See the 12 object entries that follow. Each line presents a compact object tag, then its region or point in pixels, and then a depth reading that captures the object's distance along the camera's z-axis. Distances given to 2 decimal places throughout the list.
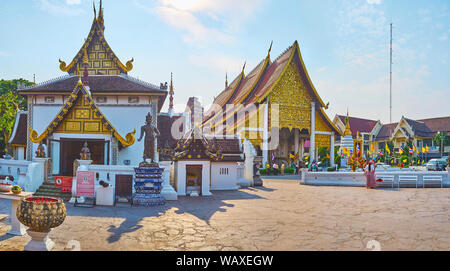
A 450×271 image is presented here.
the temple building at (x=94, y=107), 14.05
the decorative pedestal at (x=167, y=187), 11.95
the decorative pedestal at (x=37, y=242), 5.42
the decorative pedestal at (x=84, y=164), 11.48
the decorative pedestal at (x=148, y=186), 10.70
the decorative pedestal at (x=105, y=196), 10.66
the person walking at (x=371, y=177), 16.02
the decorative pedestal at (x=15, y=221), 6.66
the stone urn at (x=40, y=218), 5.27
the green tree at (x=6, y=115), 27.44
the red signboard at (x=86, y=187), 10.75
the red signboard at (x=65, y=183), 11.88
